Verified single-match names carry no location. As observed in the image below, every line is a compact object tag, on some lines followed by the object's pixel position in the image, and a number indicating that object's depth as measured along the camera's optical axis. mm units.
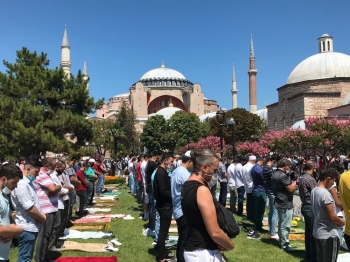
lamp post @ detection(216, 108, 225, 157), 17961
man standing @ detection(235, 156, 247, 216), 10570
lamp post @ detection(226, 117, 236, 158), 18653
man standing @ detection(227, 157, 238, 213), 10922
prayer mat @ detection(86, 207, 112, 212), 11792
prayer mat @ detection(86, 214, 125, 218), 10711
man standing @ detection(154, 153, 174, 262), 6059
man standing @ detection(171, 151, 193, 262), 5187
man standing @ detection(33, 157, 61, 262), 5445
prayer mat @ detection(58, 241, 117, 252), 6916
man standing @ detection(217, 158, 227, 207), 10828
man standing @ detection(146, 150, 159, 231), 7932
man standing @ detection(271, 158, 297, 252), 6691
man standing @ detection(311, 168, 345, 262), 4445
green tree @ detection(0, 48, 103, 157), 18438
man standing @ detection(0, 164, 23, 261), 3407
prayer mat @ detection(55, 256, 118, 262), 6215
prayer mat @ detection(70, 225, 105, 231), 8898
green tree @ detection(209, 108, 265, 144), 47241
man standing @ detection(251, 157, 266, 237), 8320
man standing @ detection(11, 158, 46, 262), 4098
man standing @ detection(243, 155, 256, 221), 9633
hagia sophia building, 43219
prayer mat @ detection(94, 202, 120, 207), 13052
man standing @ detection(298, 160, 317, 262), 5883
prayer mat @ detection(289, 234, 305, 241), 7697
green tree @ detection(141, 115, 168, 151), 53000
